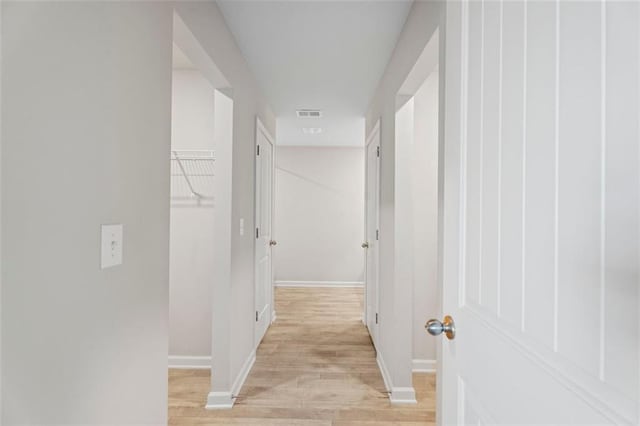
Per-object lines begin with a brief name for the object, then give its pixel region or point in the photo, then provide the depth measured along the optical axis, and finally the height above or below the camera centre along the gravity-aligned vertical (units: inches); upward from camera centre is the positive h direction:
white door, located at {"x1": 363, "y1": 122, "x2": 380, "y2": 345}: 127.3 -4.9
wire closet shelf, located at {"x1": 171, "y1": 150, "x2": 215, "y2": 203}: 114.1 +11.7
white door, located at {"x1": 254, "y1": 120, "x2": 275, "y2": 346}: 127.6 -6.6
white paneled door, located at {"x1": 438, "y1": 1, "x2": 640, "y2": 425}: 16.7 +0.1
